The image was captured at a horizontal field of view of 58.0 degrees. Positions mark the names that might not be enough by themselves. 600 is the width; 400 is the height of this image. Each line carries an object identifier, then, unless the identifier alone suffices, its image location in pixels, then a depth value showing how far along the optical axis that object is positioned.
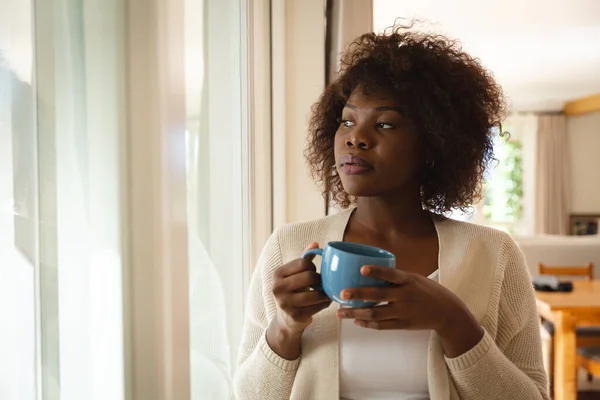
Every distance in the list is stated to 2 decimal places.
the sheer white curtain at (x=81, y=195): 0.59
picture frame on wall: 8.25
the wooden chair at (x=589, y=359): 2.81
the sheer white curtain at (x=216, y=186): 1.10
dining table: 2.75
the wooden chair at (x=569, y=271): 3.61
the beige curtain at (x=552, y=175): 8.33
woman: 0.86
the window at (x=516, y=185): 8.42
